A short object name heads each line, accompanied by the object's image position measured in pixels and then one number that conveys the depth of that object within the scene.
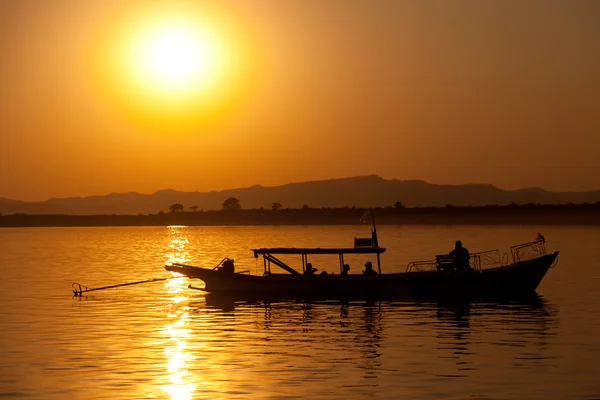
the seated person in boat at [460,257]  50.22
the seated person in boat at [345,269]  51.76
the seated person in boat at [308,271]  51.78
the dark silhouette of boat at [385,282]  50.09
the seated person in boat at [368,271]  50.97
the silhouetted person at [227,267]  53.25
